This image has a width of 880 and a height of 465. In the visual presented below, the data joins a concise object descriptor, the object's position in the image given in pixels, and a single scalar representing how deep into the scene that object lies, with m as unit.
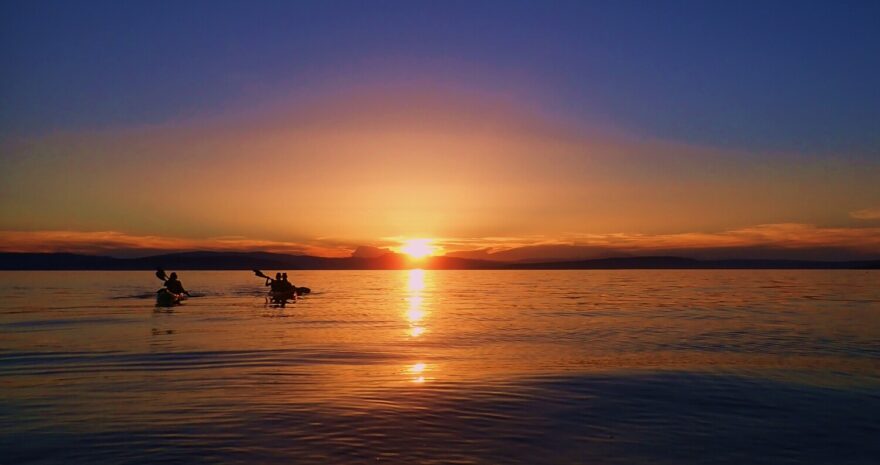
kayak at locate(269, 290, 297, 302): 65.91
